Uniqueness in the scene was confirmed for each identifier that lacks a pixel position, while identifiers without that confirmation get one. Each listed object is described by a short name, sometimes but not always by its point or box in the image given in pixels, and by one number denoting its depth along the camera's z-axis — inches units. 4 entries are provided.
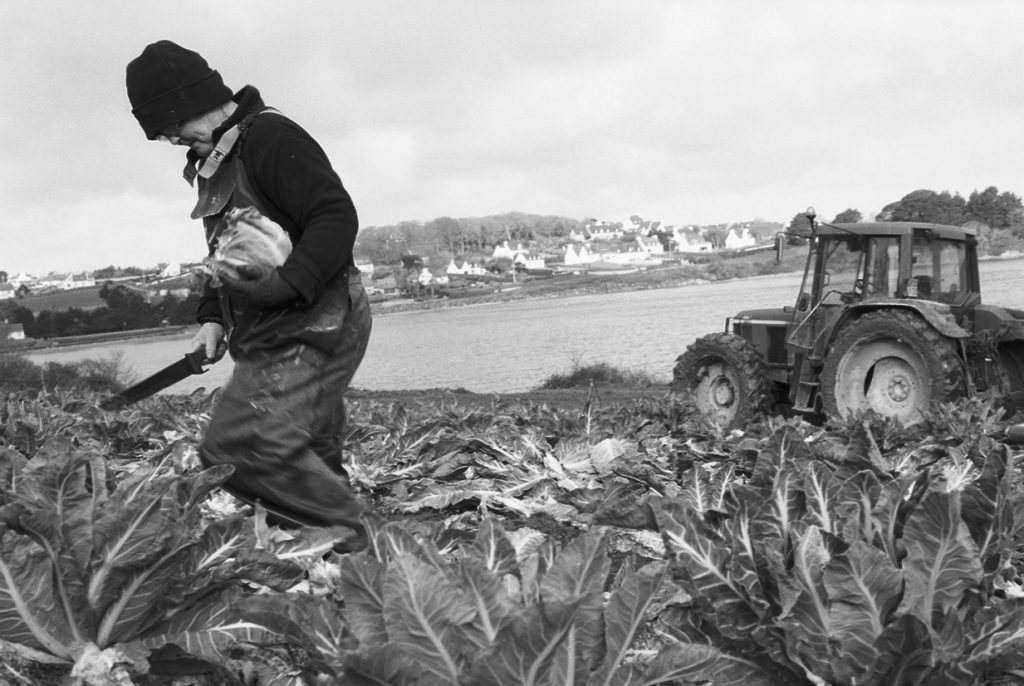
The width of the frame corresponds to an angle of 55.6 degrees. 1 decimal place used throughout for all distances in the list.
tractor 356.2
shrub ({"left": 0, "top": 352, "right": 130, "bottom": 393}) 860.6
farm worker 109.9
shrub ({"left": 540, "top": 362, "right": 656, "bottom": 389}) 961.5
